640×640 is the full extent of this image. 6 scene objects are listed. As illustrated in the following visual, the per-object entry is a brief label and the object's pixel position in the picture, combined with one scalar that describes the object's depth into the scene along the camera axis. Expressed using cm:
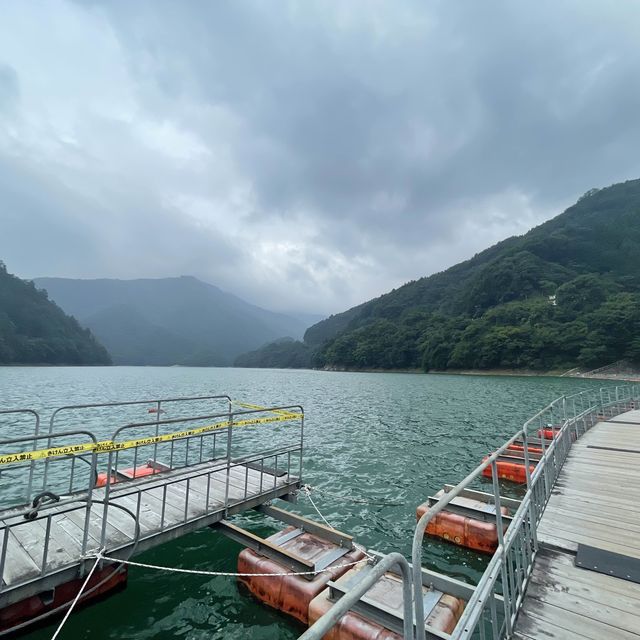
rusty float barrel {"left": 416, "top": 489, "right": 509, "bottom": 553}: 819
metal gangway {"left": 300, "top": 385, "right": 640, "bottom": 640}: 198
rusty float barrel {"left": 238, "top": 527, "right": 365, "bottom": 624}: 576
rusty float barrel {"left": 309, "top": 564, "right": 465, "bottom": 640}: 470
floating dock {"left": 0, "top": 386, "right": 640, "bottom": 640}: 393
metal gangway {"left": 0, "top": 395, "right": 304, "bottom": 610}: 506
